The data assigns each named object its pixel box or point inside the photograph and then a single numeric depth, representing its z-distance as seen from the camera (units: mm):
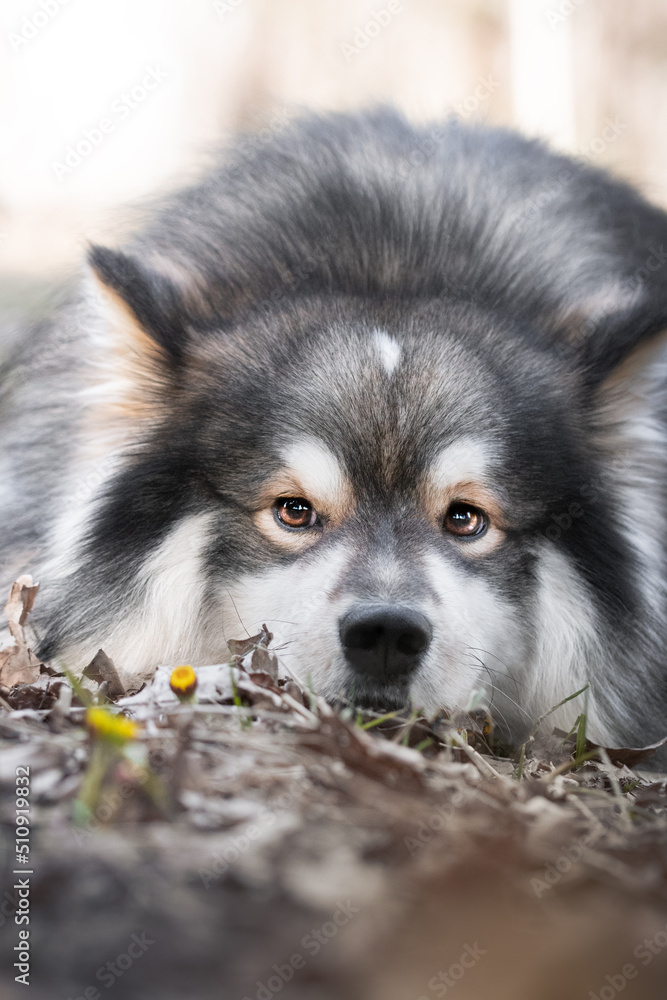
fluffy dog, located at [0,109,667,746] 2738
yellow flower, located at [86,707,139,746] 1636
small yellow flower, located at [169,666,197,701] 2174
